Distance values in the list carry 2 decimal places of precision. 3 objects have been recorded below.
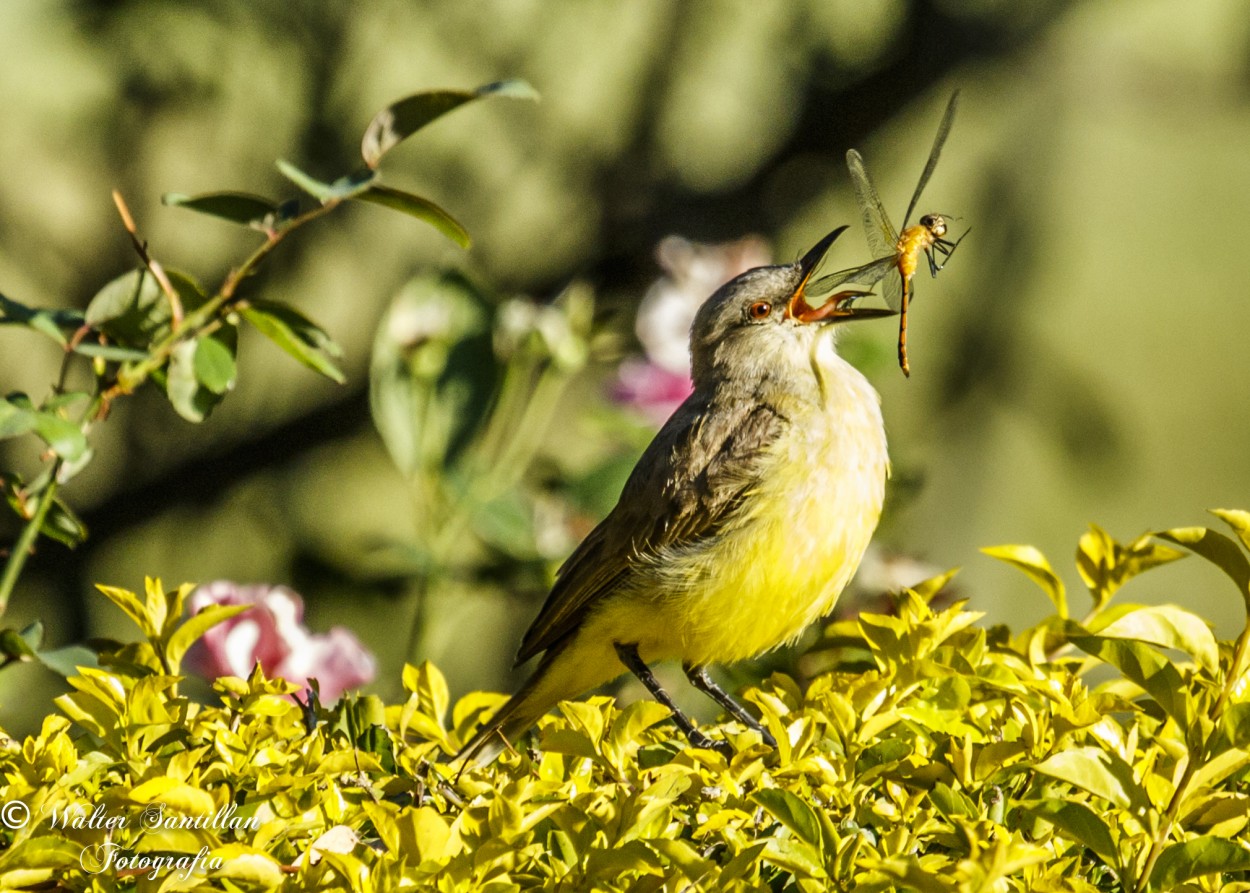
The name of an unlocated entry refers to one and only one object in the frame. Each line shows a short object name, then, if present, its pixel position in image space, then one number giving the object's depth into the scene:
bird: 6.56
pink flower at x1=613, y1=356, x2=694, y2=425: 8.24
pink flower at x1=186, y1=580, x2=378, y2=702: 5.79
